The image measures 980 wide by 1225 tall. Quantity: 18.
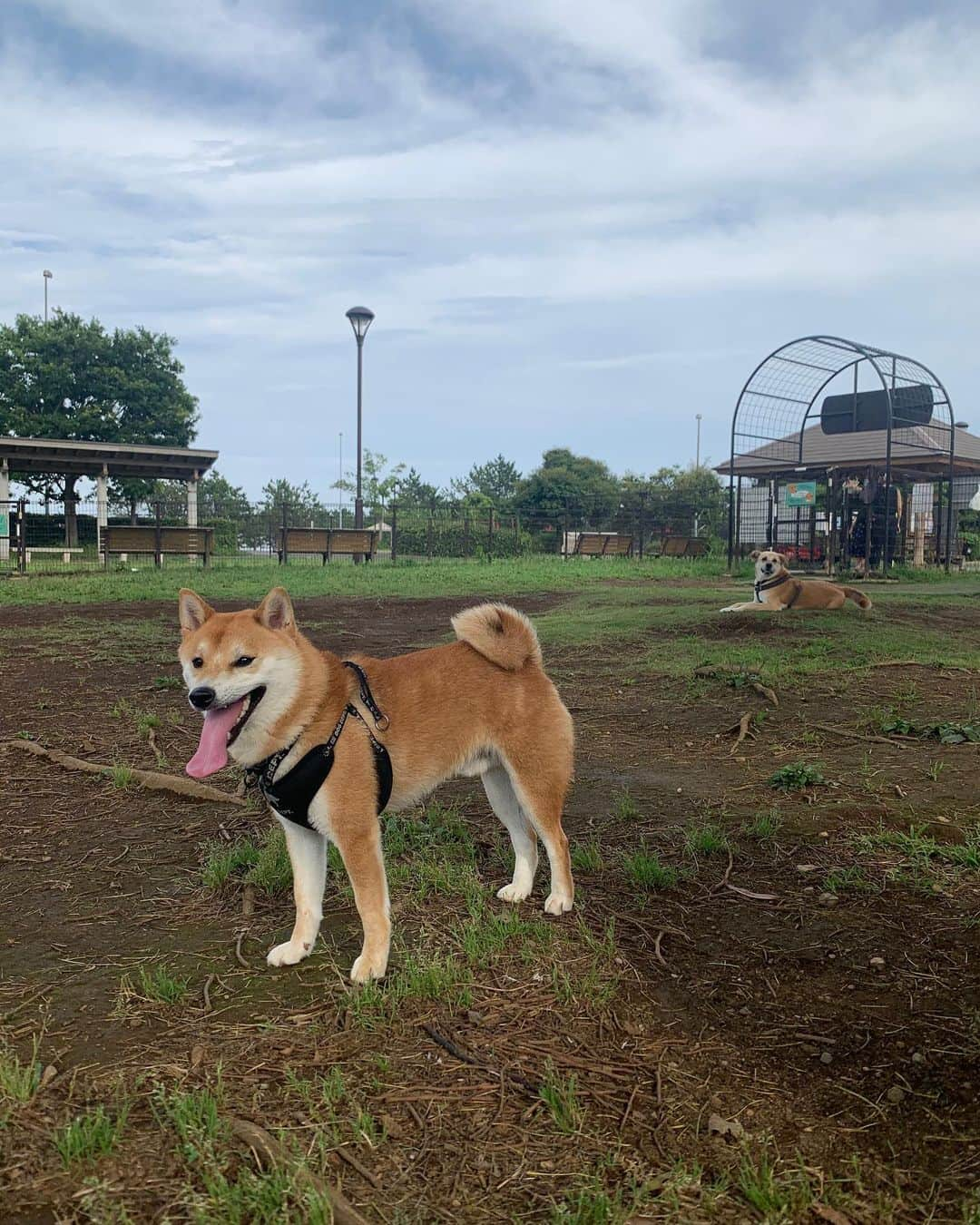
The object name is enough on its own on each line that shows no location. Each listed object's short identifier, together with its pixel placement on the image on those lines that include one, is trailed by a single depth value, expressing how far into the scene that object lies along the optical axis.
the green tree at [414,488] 61.68
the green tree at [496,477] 80.11
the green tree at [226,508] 28.77
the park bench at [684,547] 29.98
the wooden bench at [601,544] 29.34
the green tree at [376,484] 45.03
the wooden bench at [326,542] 24.53
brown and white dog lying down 12.34
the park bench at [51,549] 24.06
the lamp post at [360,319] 24.70
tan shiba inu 2.91
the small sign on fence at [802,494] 21.97
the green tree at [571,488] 35.62
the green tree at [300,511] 28.89
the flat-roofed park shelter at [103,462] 27.03
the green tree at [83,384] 40.72
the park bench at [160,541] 21.27
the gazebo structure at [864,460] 20.34
